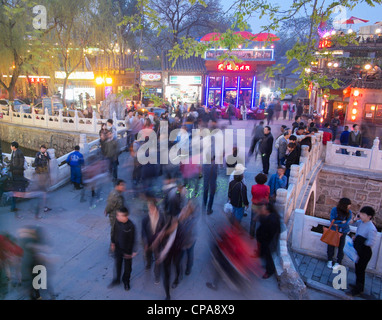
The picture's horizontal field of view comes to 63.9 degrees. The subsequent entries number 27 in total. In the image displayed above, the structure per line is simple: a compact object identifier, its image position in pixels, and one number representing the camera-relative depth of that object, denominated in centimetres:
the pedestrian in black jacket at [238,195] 615
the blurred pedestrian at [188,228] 506
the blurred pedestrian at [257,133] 1050
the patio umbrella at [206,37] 2216
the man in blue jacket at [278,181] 673
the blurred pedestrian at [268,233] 513
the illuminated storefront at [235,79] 2386
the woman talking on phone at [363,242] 524
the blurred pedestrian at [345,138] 1307
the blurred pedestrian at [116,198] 575
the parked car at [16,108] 2327
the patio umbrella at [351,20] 2534
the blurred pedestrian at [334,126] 1527
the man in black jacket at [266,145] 904
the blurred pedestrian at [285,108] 2127
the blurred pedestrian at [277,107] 1798
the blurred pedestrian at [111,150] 895
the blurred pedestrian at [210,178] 738
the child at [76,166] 919
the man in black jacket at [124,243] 484
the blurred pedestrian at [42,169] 818
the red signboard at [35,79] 2836
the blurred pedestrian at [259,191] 594
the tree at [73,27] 2016
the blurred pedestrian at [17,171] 823
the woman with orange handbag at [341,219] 605
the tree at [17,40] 1909
